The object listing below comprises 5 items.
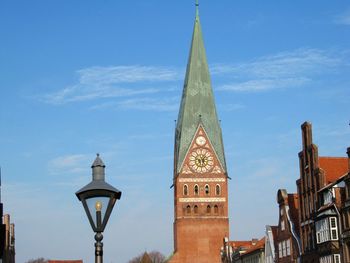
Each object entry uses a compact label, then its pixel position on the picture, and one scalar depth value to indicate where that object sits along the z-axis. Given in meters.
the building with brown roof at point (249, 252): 71.37
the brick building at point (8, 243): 67.25
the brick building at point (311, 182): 52.34
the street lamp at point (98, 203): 12.06
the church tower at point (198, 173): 102.31
